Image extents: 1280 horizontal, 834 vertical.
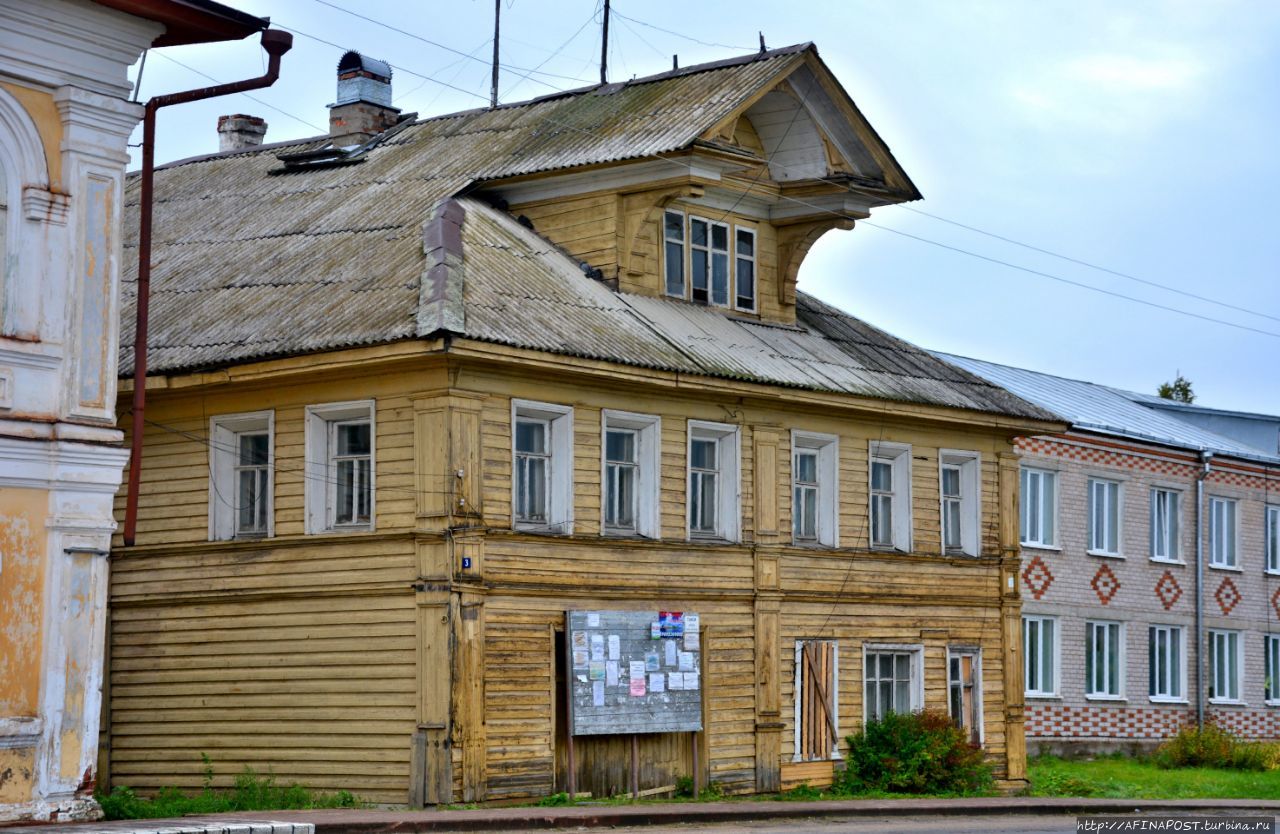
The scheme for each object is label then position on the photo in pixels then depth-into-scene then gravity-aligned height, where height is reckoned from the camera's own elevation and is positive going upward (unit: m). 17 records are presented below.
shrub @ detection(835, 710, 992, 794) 25.50 -1.67
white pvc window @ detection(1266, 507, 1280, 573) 42.06 +2.14
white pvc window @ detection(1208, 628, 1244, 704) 40.28 -0.65
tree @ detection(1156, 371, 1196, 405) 70.38 +8.85
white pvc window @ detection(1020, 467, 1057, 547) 35.62 +2.30
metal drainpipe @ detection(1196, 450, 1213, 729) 39.31 +1.03
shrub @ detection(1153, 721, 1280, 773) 35.84 -2.21
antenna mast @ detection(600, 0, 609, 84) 30.58 +9.16
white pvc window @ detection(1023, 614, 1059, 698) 35.48 -0.43
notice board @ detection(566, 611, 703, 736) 22.06 -0.52
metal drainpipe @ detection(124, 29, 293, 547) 17.39 +3.94
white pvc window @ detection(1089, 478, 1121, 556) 37.34 +2.25
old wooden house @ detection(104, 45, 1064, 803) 21.03 +2.00
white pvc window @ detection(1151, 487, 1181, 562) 38.91 +2.19
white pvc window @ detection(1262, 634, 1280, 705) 41.75 -0.70
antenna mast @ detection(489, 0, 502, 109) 34.88 +10.89
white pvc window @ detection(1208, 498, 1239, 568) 40.53 +2.14
